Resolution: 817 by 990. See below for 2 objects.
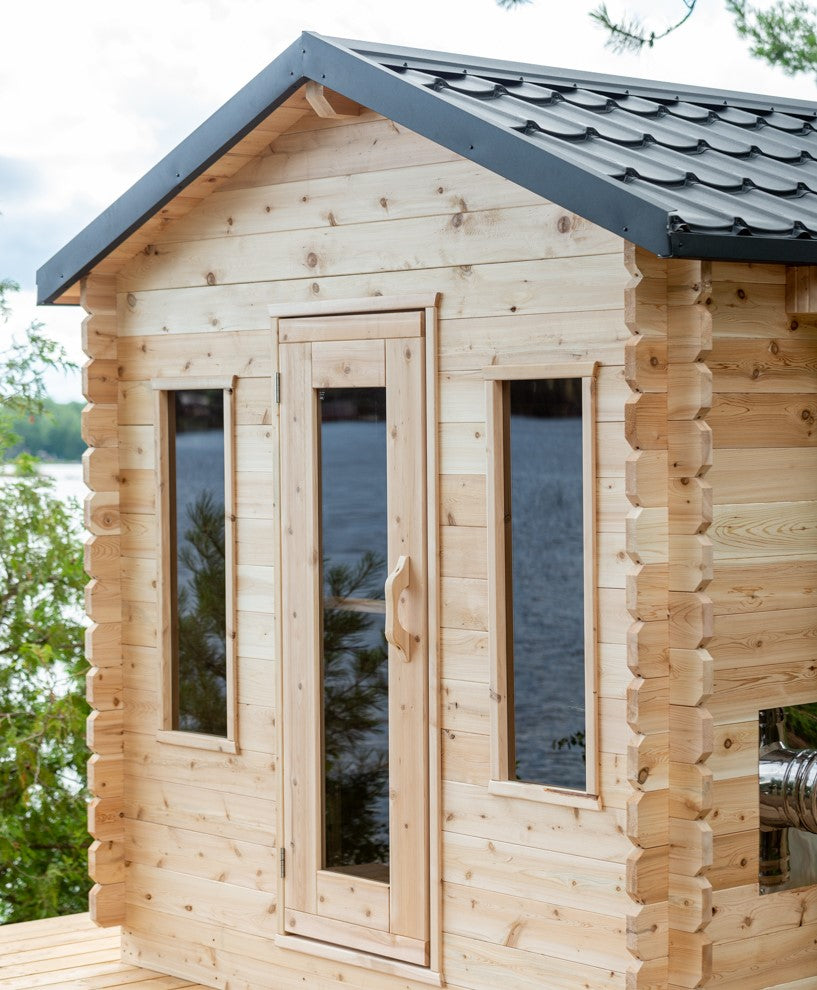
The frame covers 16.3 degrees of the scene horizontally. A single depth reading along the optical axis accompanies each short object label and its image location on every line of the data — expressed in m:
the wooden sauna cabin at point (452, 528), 8.20
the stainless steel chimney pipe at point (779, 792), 8.59
